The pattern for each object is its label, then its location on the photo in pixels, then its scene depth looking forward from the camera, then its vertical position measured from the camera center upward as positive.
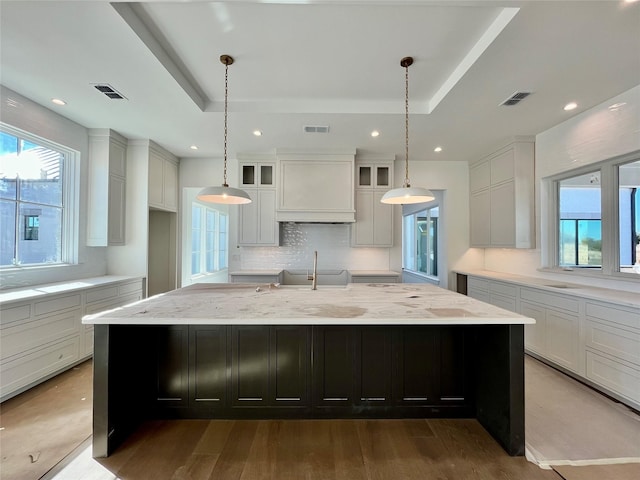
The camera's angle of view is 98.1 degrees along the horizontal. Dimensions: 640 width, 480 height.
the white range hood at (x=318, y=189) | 4.22 +0.83
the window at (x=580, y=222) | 3.03 +0.27
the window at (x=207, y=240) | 5.40 +0.08
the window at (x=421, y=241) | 5.53 +0.06
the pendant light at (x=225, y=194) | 2.31 +0.41
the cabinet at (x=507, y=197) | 3.66 +0.67
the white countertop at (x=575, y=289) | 2.32 -0.45
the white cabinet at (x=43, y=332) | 2.29 -0.82
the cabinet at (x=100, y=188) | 3.53 +0.70
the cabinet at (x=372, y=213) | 4.44 +0.49
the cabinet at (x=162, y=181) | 4.03 +0.97
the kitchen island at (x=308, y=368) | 2.05 -0.93
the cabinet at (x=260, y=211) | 4.39 +0.51
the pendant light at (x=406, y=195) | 2.25 +0.40
